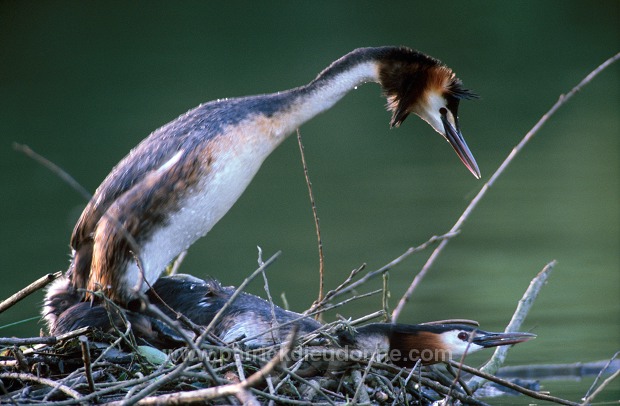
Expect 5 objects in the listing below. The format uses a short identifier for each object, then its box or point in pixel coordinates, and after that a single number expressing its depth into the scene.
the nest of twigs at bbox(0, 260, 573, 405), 8.26
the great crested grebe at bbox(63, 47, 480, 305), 10.12
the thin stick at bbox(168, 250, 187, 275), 12.12
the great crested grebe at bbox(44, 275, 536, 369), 9.48
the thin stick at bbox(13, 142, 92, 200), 6.75
